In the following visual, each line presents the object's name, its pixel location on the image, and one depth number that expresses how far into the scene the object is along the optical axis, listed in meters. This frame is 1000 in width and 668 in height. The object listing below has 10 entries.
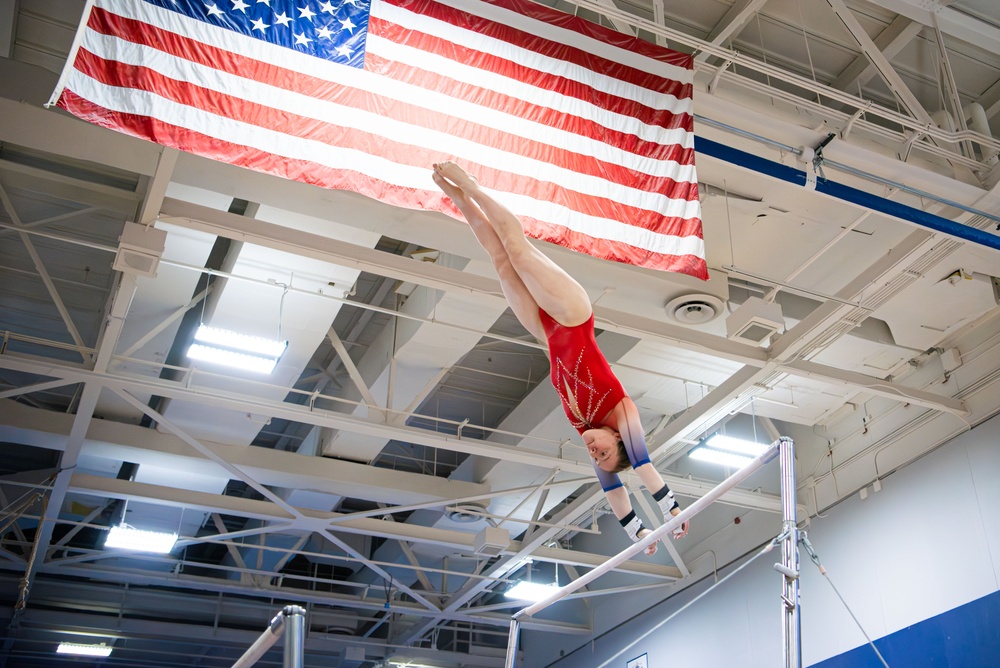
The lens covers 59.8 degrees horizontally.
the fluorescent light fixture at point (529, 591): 15.50
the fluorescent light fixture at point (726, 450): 11.79
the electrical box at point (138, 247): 8.35
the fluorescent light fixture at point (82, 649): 16.31
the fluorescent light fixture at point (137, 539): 13.35
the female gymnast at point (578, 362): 5.82
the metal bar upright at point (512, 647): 6.96
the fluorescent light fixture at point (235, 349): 9.64
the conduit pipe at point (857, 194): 8.22
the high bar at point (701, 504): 5.52
